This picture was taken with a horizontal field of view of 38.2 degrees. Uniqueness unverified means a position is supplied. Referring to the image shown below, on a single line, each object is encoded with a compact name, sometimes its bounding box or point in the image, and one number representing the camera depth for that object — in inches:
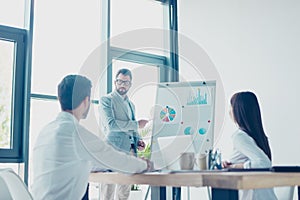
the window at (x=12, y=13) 154.5
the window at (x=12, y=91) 150.6
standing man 124.9
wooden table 59.4
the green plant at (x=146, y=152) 98.1
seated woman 95.0
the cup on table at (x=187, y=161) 86.8
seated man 77.4
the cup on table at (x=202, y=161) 88.6
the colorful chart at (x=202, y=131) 97.1
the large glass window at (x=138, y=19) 189.0
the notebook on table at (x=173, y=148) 92.9
